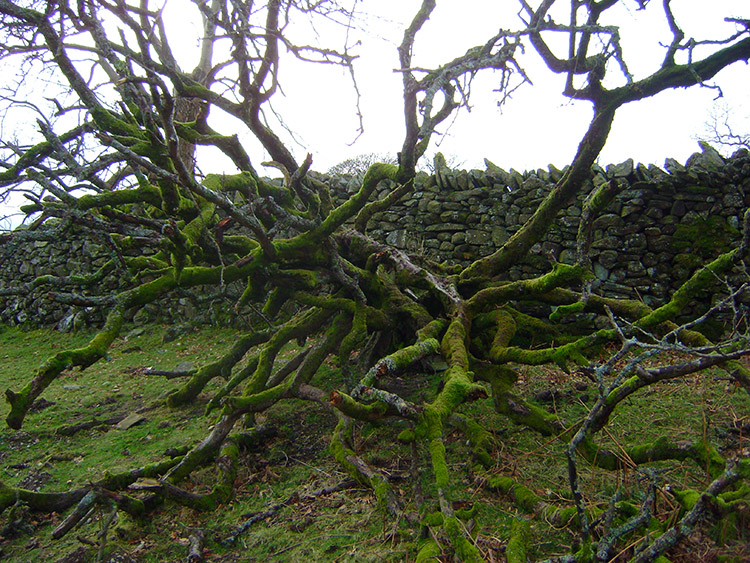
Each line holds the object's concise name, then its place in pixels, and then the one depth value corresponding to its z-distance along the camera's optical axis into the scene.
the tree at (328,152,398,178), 16.70
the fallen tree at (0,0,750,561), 2.43
